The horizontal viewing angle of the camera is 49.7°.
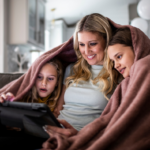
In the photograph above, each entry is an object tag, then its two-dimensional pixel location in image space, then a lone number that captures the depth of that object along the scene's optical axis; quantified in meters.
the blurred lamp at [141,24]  3.18
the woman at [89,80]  0.95
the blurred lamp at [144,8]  2.53
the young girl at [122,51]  0.83
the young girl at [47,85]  1.15
